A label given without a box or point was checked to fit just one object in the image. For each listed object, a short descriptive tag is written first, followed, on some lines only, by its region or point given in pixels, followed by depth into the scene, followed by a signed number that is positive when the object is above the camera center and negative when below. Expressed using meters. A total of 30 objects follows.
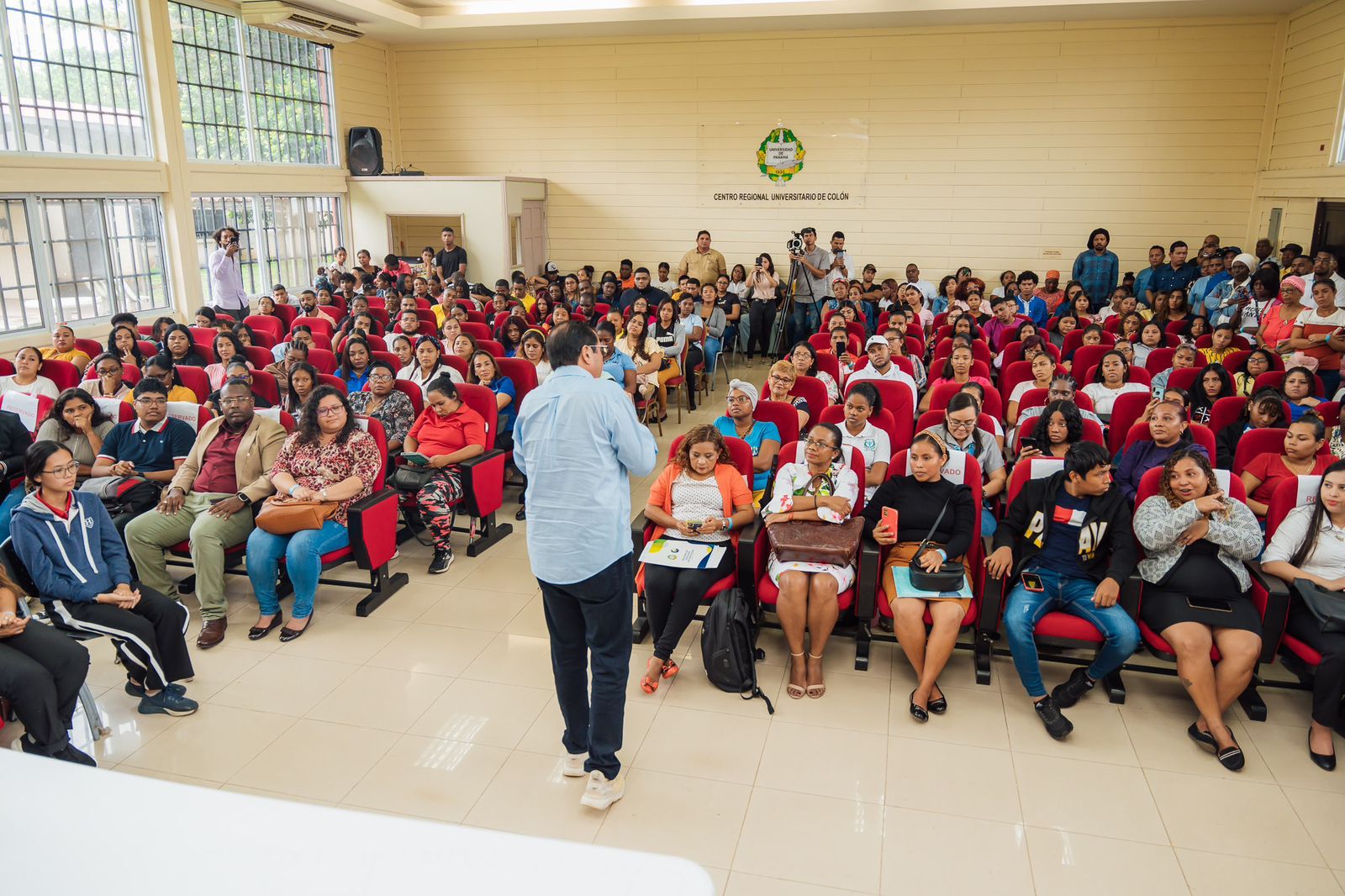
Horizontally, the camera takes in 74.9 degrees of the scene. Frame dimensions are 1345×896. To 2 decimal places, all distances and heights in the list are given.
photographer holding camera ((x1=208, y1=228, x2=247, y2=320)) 9.34 -0.24
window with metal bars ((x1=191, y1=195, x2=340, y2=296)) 10.23 +0.26
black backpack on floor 3.62 -1.60
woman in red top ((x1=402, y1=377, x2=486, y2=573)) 4.86 -1.11
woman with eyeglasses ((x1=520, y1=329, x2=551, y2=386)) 6.41 -0.71
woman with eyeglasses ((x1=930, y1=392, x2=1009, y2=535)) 4.31 -0.94
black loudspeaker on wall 12.20 +1.38
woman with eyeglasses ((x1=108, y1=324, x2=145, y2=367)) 6.49 -0.66
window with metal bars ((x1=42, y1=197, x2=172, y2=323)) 8.34 -0.02
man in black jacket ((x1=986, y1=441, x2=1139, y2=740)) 3.46 -1.25
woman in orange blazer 3.71 -1.14
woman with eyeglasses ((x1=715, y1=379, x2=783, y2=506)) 4.59 -0.93
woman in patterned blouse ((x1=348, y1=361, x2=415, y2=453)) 5.32 -0.92
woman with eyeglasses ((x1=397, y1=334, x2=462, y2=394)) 5.98 -0.74
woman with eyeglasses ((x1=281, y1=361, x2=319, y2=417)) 5.46 -0.77
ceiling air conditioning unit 9.67 +2.60
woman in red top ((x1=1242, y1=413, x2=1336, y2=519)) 4.04 -1.00
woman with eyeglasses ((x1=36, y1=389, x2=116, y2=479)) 4.78 -0.92
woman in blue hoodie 3.29 -1.23
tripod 10.57 -0.78
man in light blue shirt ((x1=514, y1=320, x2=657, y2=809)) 2.60 -0.70
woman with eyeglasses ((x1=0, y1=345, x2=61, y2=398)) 5.84 -0.82
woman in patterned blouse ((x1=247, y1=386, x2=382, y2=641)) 4.14 -1.11
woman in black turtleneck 3.53 -1.22
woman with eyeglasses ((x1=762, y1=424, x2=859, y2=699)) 3.67 -1.30
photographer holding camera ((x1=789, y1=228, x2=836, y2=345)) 10.55 -0.44
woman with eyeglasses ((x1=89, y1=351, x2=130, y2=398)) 5.58 -0.77
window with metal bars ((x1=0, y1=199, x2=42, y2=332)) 7.75 -0.15
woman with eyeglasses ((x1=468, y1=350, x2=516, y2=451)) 5.89 -0.91
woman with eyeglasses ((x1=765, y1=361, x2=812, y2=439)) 5.21 -0.75
